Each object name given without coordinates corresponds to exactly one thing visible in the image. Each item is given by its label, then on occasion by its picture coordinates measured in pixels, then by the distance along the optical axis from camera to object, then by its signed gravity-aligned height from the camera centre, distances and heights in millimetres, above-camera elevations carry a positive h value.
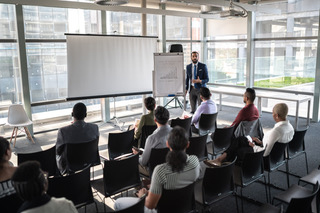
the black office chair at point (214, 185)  3098 -1269
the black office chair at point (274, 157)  3934 -1232
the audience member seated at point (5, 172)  2516 -883
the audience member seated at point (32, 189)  1941 -781
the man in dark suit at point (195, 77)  8180 -378
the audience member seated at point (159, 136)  3656 -861
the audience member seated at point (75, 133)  3939 -889
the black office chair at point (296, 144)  4320 -1180
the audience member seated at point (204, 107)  5652 -814
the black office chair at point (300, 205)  2499 -1181
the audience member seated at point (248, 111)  4602 -741
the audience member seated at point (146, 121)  4574 -846
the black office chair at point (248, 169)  3536 -1257
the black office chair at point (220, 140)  4639 -1183
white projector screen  7023 -22
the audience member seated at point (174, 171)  2553 -910
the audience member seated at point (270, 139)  3905 -993
